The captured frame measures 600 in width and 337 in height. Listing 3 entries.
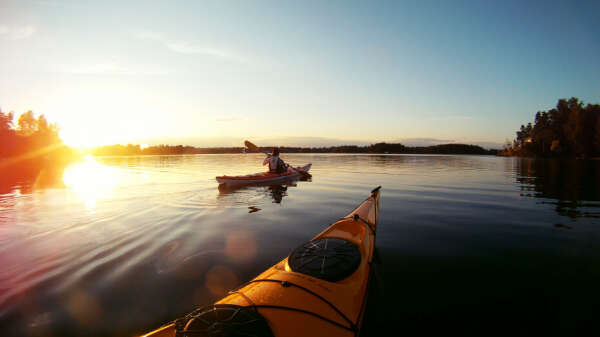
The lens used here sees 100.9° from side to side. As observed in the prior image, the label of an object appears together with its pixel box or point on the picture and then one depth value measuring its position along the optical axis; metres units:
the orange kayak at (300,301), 2.22
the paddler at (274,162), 16.52
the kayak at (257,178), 14.19
